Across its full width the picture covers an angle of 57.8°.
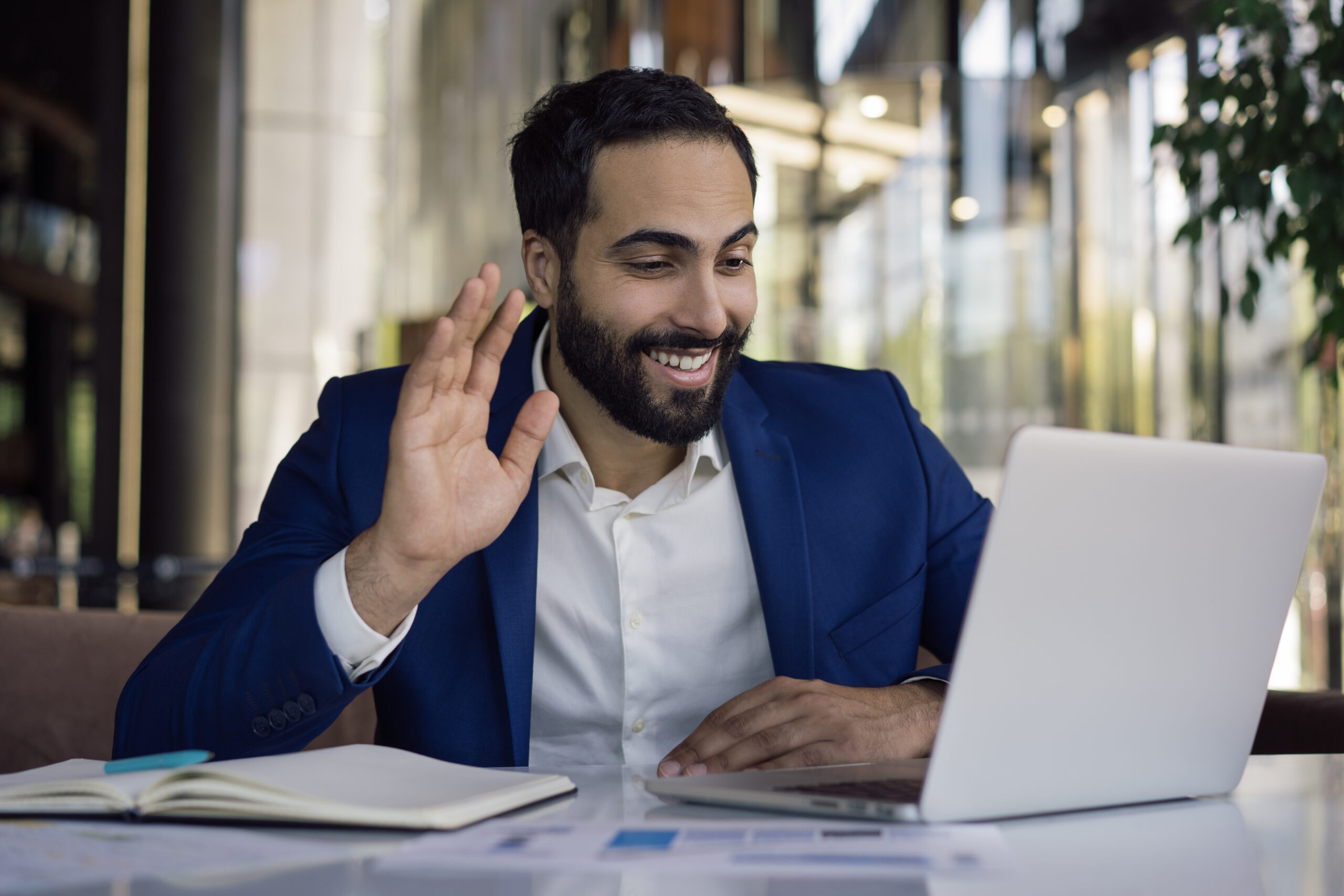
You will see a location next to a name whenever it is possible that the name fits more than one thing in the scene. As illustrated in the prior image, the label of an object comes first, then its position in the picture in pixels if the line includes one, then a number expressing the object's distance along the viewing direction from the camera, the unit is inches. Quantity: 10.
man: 49.8
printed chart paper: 28.4
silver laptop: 31.1
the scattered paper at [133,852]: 28.0
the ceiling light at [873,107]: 262.8
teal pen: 36.5
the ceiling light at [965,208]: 257.3
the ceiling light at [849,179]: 265.6
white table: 26.7
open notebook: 31.9
